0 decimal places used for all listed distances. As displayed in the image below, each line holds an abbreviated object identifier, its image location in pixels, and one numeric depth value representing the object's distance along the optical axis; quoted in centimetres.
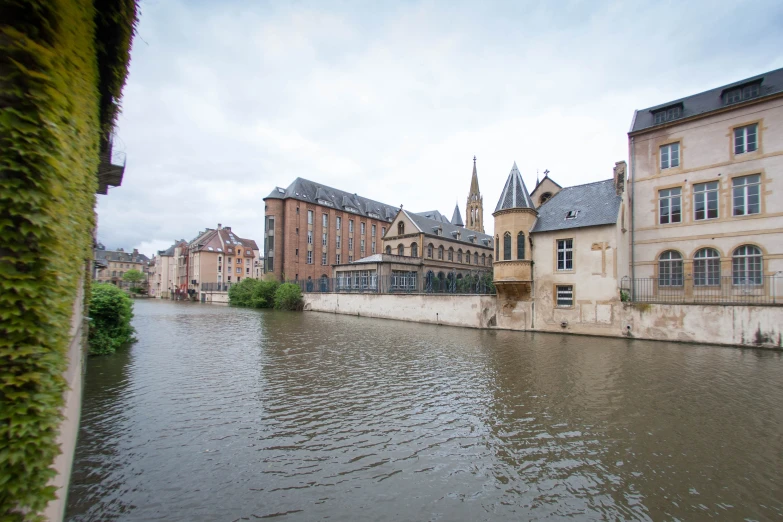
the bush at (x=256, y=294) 4581
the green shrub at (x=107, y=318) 1331
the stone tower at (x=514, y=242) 2266
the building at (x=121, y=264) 10906
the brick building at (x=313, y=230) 5409
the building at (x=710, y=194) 1920
